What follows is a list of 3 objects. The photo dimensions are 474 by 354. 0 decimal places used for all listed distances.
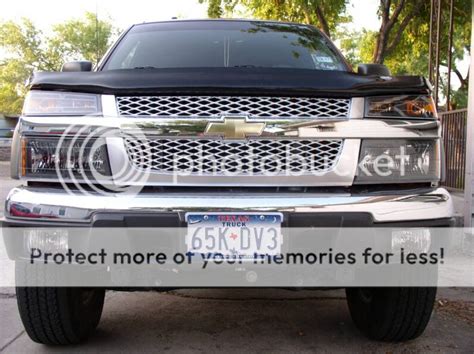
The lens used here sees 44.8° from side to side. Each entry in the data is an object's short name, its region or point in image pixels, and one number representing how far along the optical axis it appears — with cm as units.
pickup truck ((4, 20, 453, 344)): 257
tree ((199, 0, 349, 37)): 1279
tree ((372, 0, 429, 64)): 1317
